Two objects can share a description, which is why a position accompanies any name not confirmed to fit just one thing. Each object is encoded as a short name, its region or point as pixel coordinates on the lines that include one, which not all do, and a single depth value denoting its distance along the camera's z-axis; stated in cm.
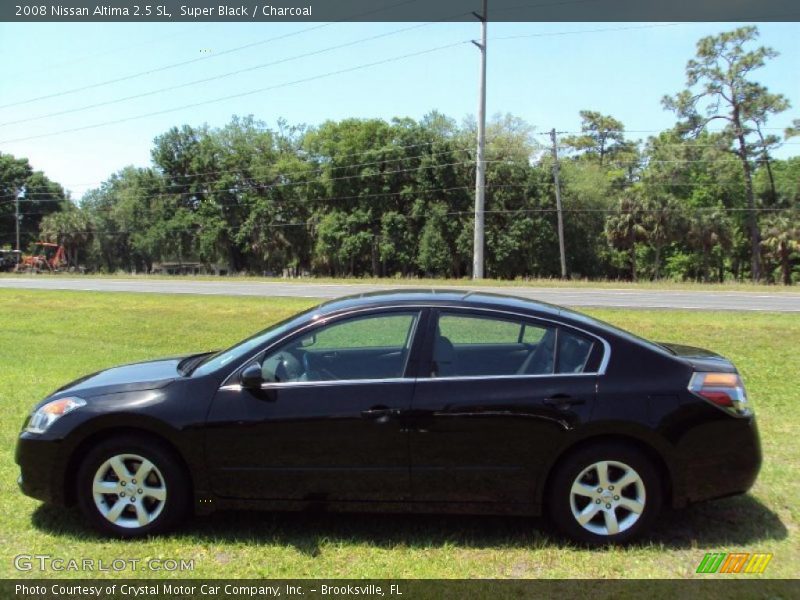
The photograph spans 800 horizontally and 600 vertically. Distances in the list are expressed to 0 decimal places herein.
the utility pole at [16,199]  8238
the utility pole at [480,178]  3197
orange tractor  6047
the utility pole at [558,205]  4803
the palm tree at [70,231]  7906
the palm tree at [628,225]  5566
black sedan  387
